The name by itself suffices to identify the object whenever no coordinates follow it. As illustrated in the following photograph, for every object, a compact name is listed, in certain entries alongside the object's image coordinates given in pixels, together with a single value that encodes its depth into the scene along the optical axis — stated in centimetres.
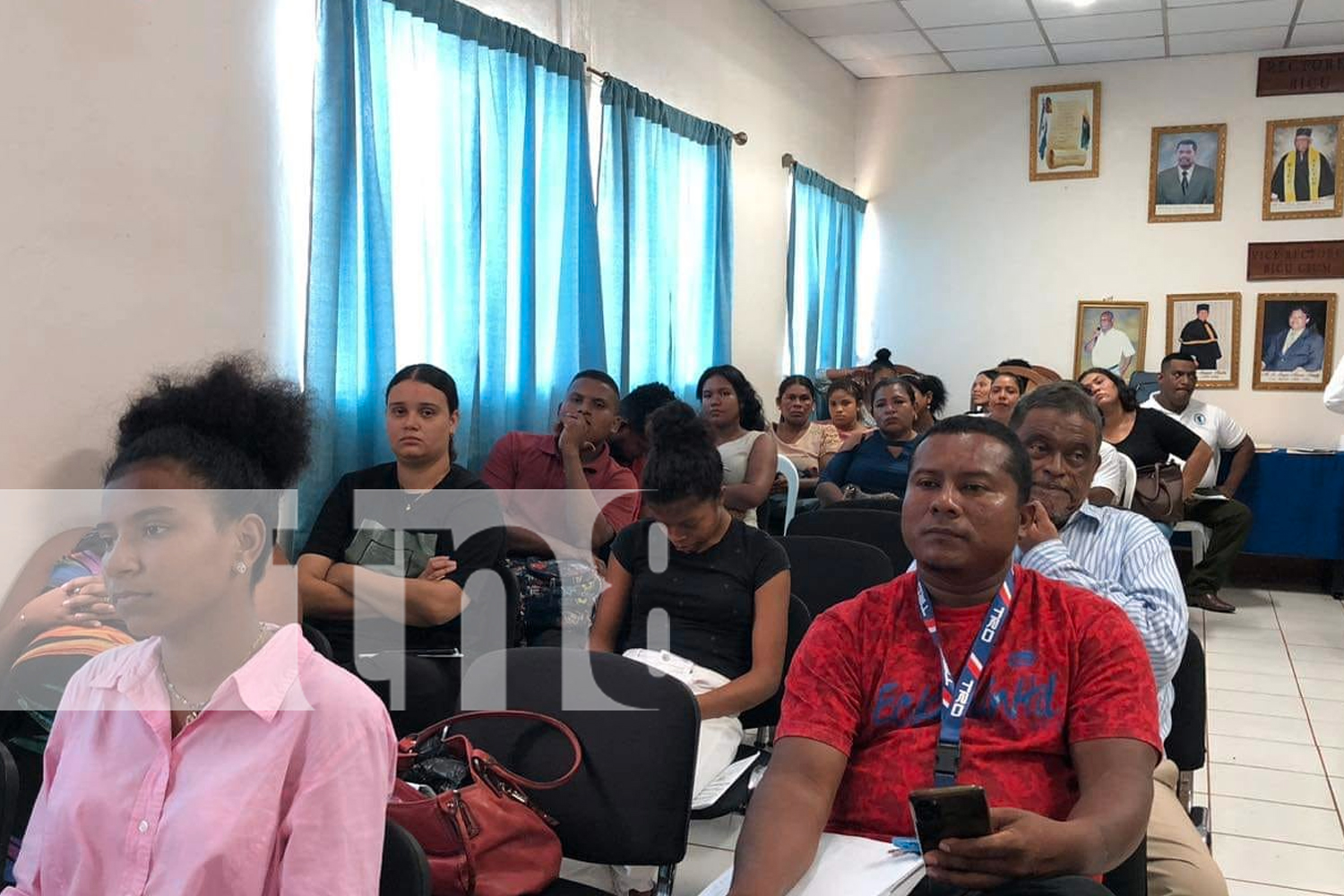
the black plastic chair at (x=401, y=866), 129
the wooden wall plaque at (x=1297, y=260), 720
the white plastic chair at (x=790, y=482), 496
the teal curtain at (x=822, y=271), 713
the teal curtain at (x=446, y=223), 335
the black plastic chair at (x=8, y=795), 149
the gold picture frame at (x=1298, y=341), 723
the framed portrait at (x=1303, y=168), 716
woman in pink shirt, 120
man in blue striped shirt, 189
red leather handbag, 161
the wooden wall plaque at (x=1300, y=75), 713
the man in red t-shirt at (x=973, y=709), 146
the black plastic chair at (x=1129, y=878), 163
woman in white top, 457
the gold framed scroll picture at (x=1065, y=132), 770
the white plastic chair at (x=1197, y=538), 611
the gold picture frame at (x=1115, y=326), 765
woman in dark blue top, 484
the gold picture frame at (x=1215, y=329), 741
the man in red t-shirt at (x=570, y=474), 372
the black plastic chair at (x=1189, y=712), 209
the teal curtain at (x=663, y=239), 491
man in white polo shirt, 612
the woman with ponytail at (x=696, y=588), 247
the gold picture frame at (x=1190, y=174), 740
